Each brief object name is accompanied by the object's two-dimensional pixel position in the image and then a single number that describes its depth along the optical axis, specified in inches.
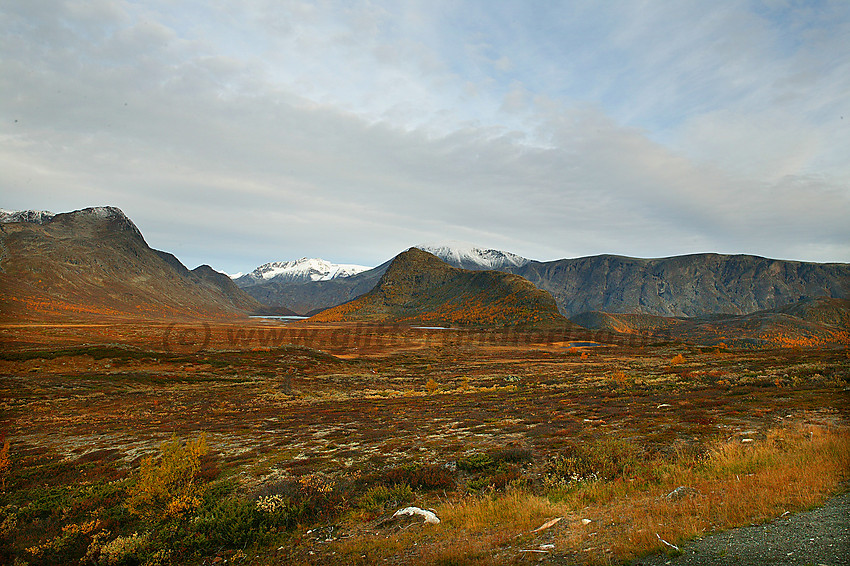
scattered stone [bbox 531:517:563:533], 314.1
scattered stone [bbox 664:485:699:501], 338.1
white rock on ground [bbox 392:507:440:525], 353.2
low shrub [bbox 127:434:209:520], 389.4
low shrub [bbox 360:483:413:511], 402.9
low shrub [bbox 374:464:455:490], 455.2
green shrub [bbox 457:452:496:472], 499.5
